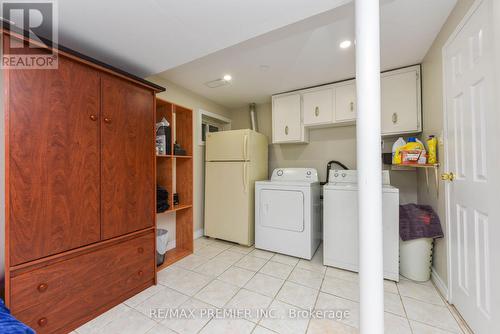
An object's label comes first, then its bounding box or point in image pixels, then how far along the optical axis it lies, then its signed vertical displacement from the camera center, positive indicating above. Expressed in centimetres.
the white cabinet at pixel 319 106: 273 +89
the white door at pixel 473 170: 110 -3
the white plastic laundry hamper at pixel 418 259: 189 -92
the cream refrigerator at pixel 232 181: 280 -19
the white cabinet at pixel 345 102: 259 +90
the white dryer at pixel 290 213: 243 -61
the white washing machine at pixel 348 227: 196 -66
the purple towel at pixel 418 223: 179 -54
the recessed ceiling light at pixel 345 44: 185 +121
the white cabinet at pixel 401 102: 224 +79
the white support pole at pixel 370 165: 105 +1
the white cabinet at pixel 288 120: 296 +77
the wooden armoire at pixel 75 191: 114 -15
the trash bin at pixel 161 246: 222 -91
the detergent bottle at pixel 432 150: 179 +16
